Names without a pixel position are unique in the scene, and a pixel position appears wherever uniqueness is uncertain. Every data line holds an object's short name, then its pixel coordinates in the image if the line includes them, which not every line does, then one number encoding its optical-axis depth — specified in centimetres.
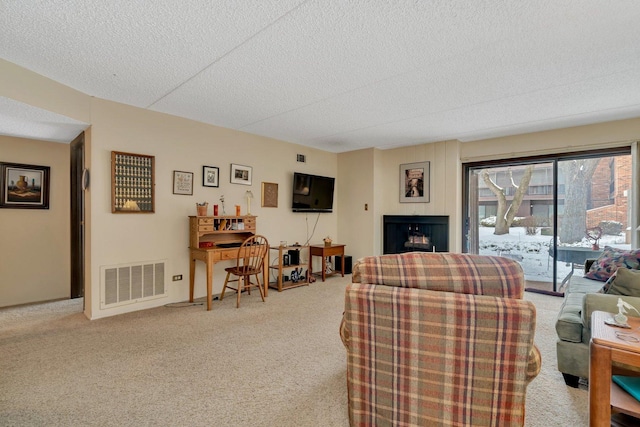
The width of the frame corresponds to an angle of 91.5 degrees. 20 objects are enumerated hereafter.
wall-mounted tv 541
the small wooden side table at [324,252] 537
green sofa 190
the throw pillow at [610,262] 287
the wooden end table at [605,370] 130
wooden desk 370
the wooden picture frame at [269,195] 502
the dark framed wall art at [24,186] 395
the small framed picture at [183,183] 399
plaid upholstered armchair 123
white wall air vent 344
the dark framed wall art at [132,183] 349
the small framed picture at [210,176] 427
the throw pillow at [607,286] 205
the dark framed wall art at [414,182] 547
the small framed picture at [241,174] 460
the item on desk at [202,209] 401
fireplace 529
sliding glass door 414
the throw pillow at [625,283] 192
